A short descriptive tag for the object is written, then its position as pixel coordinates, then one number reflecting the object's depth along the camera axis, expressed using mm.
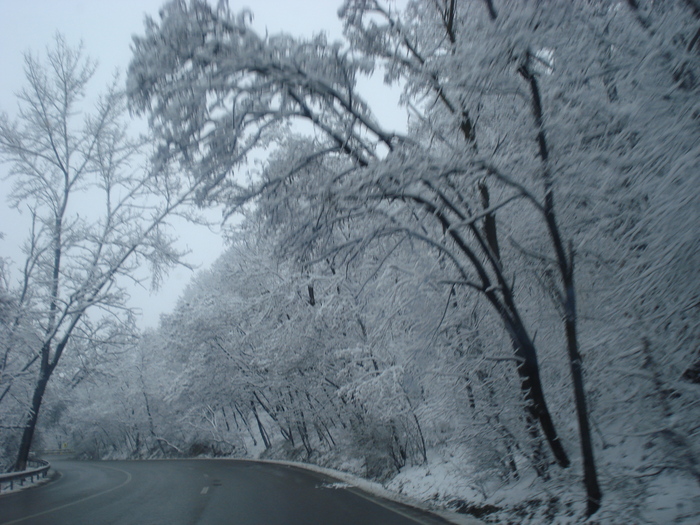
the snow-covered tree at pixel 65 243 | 19484
